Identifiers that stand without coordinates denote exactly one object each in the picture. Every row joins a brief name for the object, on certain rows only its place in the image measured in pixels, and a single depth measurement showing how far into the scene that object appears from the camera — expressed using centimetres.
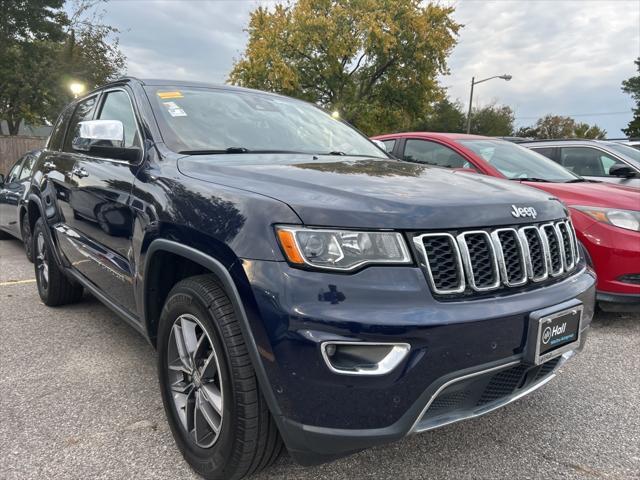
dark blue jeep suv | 153
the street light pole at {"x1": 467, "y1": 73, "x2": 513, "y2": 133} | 2662
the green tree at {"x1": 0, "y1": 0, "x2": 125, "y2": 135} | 2292
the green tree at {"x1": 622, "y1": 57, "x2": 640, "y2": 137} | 5059
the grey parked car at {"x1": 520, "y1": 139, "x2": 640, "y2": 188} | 559
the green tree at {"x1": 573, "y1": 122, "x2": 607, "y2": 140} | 5432
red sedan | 364
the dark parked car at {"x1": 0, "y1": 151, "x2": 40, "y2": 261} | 570
